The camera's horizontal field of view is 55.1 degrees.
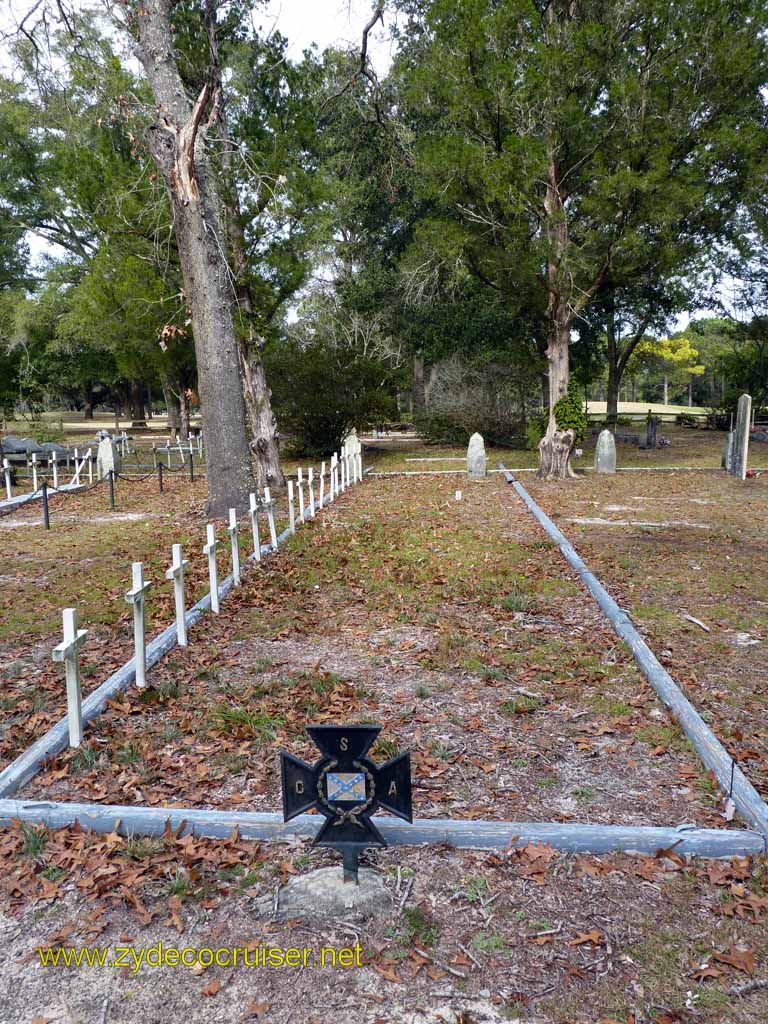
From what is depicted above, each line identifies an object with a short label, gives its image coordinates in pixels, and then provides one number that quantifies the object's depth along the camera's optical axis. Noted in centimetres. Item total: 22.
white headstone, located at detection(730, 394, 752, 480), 1755
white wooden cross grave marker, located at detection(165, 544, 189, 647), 575
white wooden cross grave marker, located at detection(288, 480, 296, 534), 1091
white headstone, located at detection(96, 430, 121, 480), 1786
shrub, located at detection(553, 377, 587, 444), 1827
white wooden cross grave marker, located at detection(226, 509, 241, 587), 757
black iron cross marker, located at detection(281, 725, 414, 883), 288
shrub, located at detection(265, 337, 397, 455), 2270
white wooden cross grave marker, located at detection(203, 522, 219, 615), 668
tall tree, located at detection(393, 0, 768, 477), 1602
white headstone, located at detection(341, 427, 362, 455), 1856
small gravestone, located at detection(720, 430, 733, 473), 1866
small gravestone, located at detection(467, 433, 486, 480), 1928
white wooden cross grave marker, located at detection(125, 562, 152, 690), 499
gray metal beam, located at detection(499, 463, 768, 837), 342
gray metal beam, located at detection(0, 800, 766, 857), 317
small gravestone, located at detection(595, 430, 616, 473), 1941
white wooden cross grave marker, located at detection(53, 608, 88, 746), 408
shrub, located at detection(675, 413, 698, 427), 3862
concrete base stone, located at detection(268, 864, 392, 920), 284
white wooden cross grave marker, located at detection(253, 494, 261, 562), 873
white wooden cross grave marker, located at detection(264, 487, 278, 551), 951
